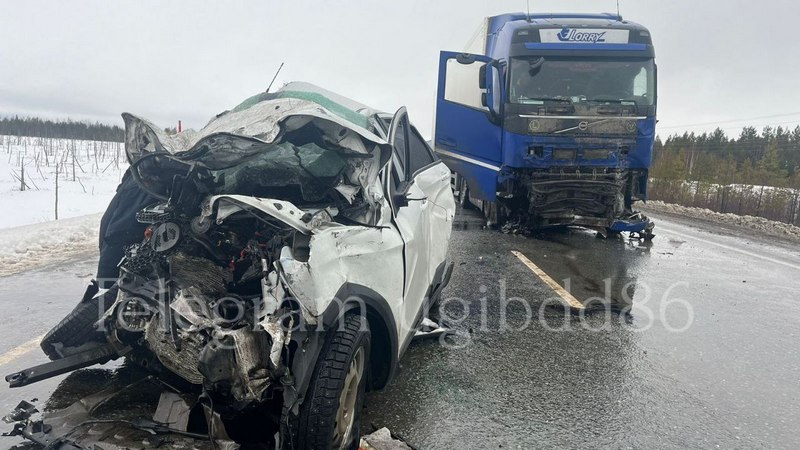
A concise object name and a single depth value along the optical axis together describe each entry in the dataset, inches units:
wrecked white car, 85.3
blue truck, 326.0
